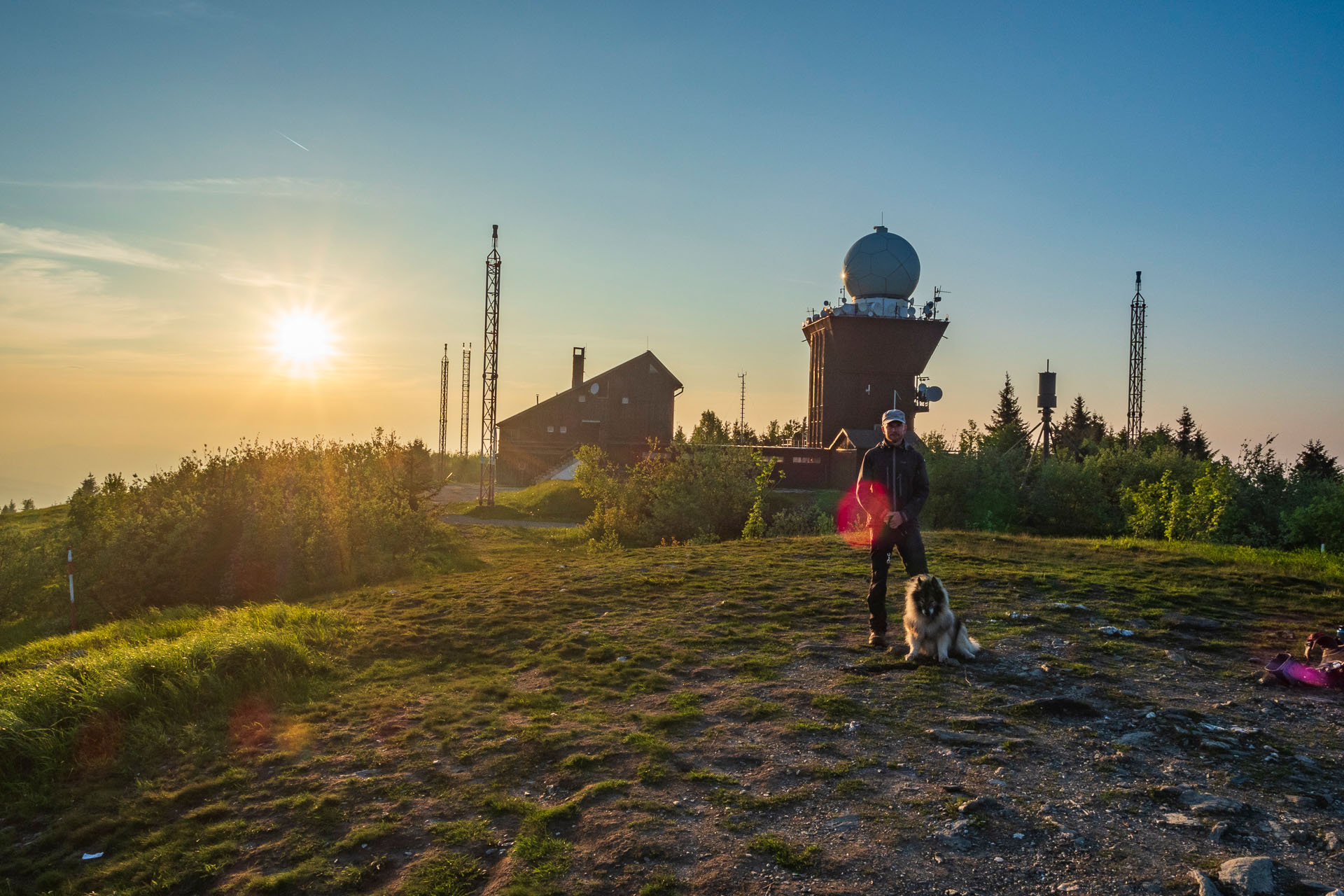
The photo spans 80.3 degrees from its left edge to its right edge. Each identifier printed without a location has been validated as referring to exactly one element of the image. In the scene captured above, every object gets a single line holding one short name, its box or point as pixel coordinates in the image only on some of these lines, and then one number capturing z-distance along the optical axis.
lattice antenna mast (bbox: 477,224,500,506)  31.66
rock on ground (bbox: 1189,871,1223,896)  3.65
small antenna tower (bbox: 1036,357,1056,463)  32.06
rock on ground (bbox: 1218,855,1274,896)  3.66
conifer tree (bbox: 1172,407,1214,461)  46.62
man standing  8.28
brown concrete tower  42.44
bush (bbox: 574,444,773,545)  22.36
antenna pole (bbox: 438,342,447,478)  59.31
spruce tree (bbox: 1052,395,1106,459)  36.12
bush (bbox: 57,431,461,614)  14.96
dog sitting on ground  7.48
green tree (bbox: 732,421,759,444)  54.82
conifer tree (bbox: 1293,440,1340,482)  22.72
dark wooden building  53.41
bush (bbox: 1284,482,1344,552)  17.73
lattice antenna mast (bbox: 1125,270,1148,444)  45.28
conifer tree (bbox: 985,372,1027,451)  38.53
